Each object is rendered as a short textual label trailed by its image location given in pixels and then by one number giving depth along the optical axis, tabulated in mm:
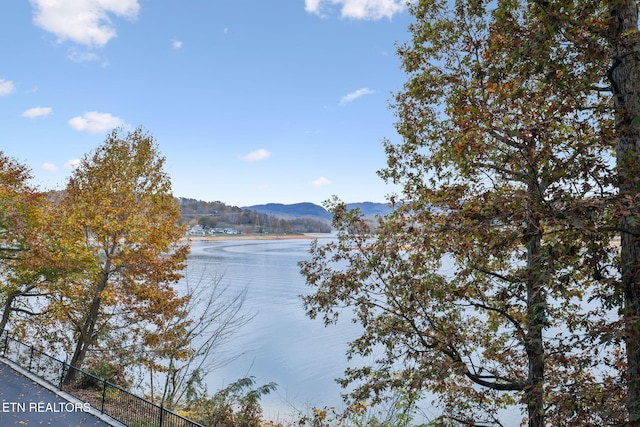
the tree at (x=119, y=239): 15359
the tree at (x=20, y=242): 16016
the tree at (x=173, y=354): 14031
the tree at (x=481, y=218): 4477
